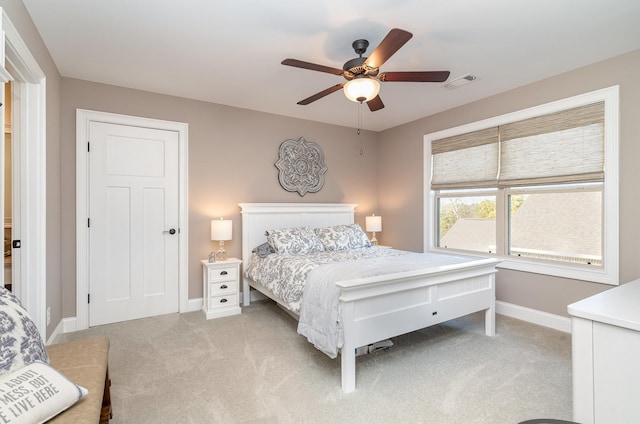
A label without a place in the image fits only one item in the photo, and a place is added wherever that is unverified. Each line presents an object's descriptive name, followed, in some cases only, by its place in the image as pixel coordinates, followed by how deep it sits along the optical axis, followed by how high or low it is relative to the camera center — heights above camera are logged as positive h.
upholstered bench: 1.08 -0.71
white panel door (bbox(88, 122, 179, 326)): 3.28 -0.13
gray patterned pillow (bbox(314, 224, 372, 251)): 3.91 -0.36
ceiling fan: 2.12 +0.99
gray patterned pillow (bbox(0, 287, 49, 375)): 1.06 -0.47
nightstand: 3.48 -0.89
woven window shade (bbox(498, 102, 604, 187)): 2.88 +0.63
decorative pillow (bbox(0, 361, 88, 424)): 0.91 -0.59
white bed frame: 2.07 -0.73
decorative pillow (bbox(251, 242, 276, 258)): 3.68 -0.48
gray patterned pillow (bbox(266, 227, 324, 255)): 3.60 -0.37
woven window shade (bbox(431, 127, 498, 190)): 3.70 +0.64
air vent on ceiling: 3.09 +1.33
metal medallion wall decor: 4.37 +0.64
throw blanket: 2.10 -0.62
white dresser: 1.15 -0.59
